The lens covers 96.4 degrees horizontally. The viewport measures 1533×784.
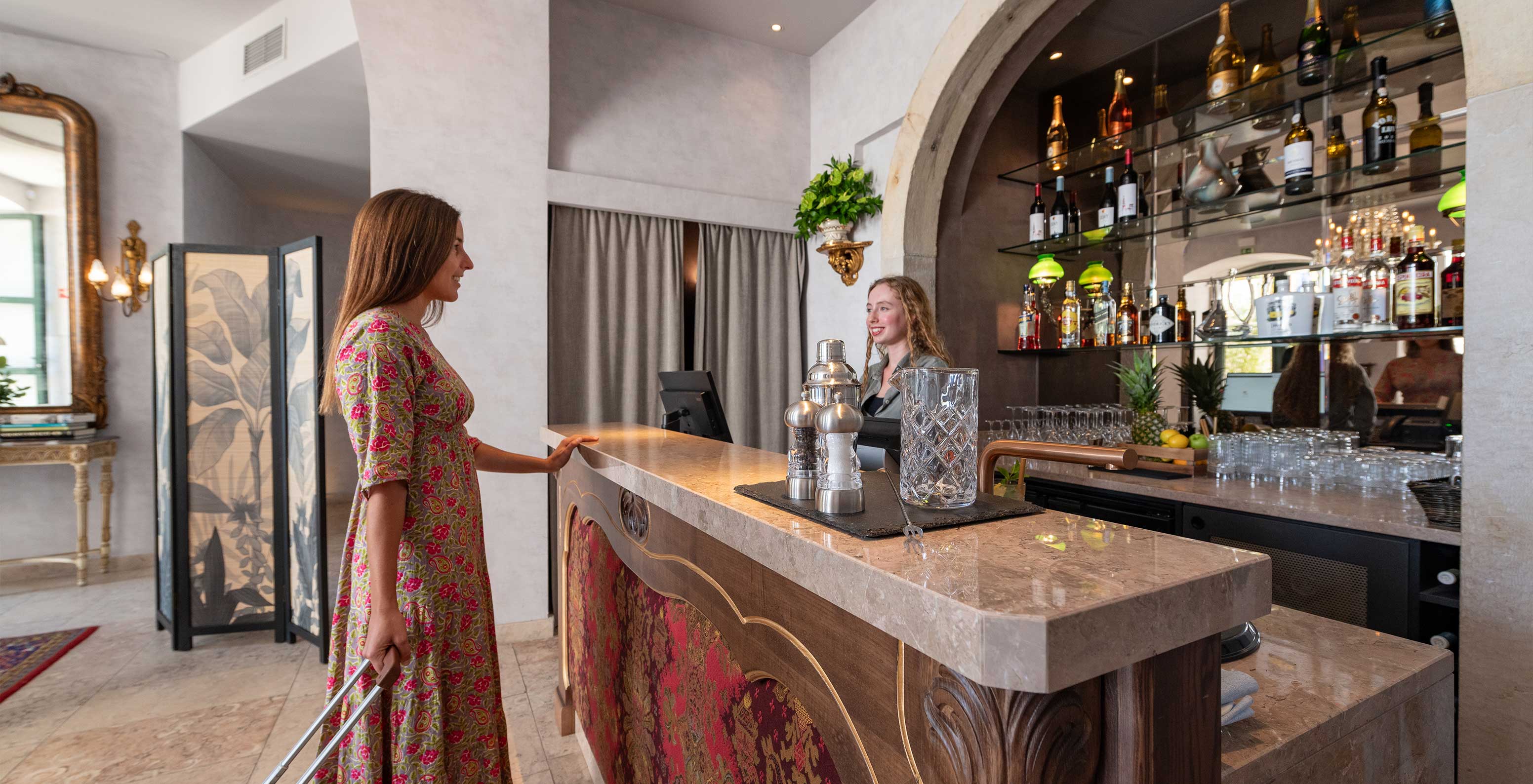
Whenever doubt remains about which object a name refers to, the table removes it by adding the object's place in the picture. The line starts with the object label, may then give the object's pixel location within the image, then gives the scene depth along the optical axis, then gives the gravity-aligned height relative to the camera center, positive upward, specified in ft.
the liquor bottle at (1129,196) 10.50 +2.84
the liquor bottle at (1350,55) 8.01 +3.82
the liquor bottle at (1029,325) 12.47 +1.02
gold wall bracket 13.08 +2.36
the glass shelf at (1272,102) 7.72 +3.74
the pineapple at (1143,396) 10.12 -0.25
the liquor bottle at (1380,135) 7.97 +2.87
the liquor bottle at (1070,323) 11.81 +1.00
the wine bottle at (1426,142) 7.88 +2.79
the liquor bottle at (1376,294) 7.95 +1.00
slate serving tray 2.87 -0.61
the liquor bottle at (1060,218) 11.72 +2.80
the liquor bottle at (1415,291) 7.57 +0.99
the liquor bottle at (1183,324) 10.69 +0.87
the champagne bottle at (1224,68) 9.43 +4.53
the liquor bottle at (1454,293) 7.38 +0.94
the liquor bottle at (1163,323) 10.46 +0.87
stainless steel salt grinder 3.13 -0.39
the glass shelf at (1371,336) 7.49 +0.52
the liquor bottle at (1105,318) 11.41 +1.05
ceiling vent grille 13.26 +6.63
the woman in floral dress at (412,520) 4.70 -1.02
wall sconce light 15.83 +2.49
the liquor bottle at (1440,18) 7.06 +3.76
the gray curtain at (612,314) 12.80 +1.33
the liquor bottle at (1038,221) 11.87 +2.77
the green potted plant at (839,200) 12.73 +3.42
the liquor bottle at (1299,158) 8.59 +2.80
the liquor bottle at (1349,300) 8.07 +0.95
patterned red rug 10.18 -4.38
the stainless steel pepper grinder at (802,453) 3.53 -0.38
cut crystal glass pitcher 3.05 -0.26
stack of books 14.24 -0.91
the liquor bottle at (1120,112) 11.80 +4.67
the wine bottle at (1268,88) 8.92 +3.83
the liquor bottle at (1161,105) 11.46 +4.62
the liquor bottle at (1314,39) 8.86 +4.46
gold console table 14.01 -1.60
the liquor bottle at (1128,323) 11.12 +0.92
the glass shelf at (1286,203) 7.90 +2.39
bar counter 1.98 -1.02
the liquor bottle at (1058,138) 11.91 +4.37
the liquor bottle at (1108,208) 10.77 +2.73
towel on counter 2.79 -1.27
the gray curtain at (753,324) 14.19 +1.21
